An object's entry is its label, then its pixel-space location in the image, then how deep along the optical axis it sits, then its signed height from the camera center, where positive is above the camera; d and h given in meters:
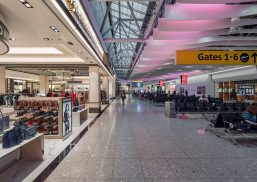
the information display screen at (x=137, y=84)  41.77 +1.58
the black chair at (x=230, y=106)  11.37 -0.94
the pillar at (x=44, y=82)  22.71 +1.22
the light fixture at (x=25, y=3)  3.65 +1.70
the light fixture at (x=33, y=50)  9.63 +2.13
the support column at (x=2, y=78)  13.37 +1.01
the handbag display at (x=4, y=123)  3.72 -0.59
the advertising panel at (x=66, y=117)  6.31 -0.82
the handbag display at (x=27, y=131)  3.74 -0.76
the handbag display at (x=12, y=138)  3.15 -0.75
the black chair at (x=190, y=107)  11.65 -0.97
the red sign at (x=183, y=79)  20.67 +1.20
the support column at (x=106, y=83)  23.86 +1.02
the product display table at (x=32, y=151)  4.30 -1.30
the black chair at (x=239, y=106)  11.29 -0.92
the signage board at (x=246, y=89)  17.41 +0.07
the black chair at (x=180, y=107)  11.62 -0.95
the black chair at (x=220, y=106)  11.34 -0.94
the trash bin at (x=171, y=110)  11.23 -1.09
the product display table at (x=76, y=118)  8.83 -1.17
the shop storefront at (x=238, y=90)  17.30 +0.03
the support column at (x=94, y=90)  13.54 +0.13
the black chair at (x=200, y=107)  11.77 -0.97
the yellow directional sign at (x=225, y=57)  8.23 +1.40
